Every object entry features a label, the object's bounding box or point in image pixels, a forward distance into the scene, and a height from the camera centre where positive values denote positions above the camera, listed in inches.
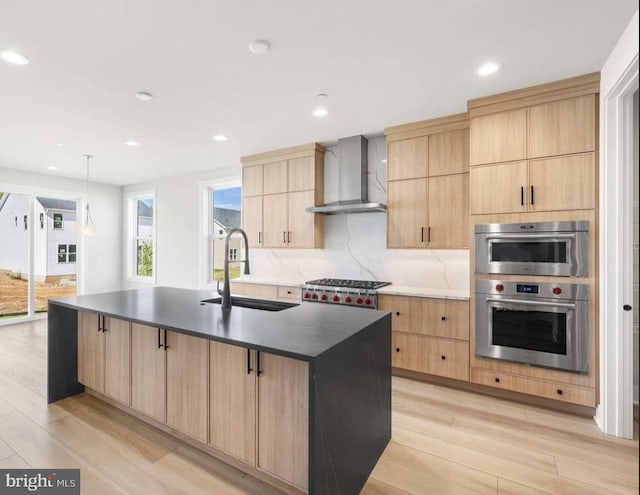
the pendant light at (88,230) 187.9 +10.3
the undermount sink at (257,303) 103.7 -18.0
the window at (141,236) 264.6 +9.7
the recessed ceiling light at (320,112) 125.1 +53.4
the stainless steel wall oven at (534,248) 101.3 +0.2
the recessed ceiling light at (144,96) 110.9 +52.5
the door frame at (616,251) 88.6 -0.7
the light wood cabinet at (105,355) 97.0 -34.0
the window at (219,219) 222.5 +20.3
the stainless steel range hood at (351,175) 154.9 +35.1
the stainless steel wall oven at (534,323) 101.1 -24.6
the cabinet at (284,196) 168.4 +28.1
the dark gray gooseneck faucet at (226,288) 90.6 -11.2
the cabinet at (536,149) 100.3 +33.0
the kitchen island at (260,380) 61.2 -30.4
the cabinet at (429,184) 131.6 +27.4
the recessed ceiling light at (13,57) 87.5 +52.3
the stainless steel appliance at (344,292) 135.0 -19.0
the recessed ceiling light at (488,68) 94.6 +53.5
